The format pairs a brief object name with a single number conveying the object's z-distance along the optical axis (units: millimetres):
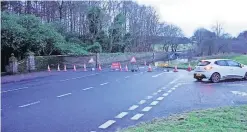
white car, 19922
